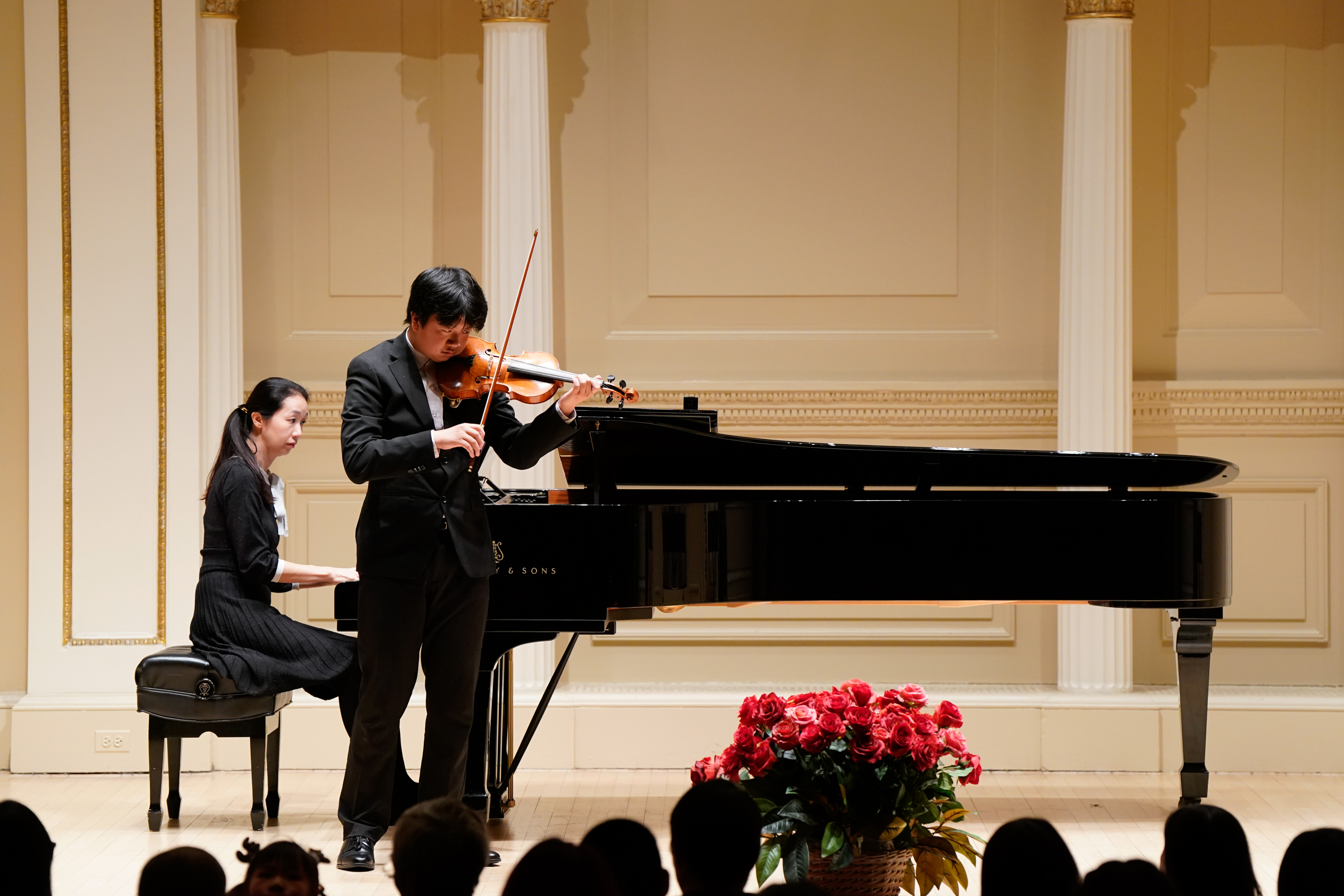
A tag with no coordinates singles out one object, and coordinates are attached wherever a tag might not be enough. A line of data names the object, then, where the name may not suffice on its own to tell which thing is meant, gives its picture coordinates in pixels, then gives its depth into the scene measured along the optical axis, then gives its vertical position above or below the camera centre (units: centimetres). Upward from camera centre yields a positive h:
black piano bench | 1948 -128
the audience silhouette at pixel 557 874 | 1299 -84
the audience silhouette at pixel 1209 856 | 1447 -92
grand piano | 1917 -75
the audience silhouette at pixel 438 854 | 1422 -90
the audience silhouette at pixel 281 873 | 1413 -91
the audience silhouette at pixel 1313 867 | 1391 -89
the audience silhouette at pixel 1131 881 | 1300 -85
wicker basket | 1822 -140
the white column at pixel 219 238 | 2053 +30
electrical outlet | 2047 -162
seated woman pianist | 1952 -90
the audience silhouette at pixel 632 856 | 1516 -95
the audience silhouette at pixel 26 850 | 1381 -87
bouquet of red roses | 1821 -120
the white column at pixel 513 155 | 2062 +63
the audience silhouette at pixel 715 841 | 1571 -97
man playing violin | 1882 -71
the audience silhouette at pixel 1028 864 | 1450 -93
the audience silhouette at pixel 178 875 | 1334 -86
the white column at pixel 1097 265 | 2057 +19
